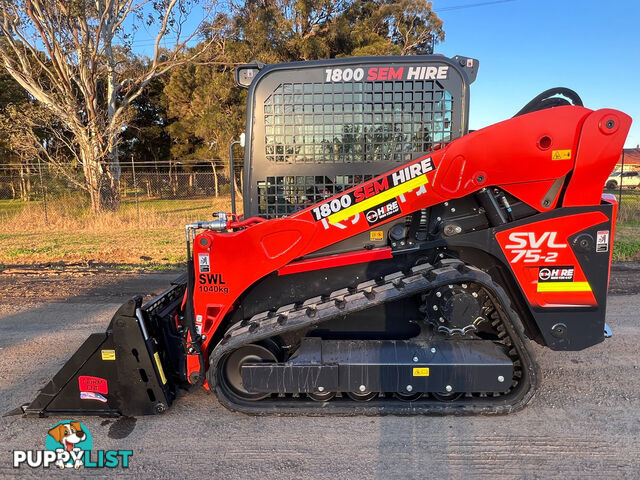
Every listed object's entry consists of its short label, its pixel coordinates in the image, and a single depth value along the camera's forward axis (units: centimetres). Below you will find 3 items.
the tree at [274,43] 2389
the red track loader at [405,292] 291
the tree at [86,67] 1584
